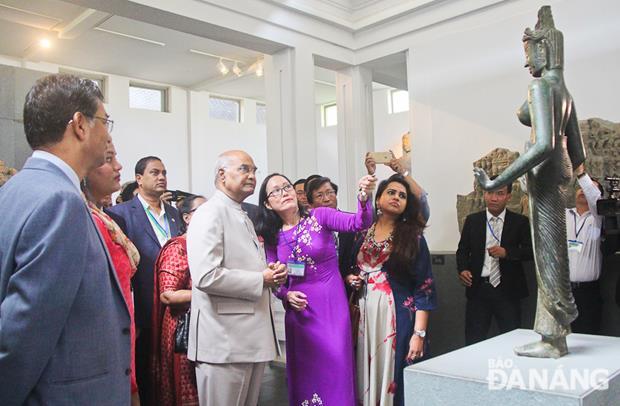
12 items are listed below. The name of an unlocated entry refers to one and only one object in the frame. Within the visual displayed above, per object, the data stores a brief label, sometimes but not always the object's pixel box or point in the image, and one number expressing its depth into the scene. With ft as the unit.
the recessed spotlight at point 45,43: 24.42
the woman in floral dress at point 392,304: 8.72
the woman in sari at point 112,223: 6.16
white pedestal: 4.64
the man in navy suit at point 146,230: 8.70
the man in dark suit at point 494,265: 11.46
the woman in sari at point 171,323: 7.61
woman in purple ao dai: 8.40
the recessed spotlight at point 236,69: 28.30
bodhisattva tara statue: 5.57
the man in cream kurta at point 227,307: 6.93
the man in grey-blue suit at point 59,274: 3.64
